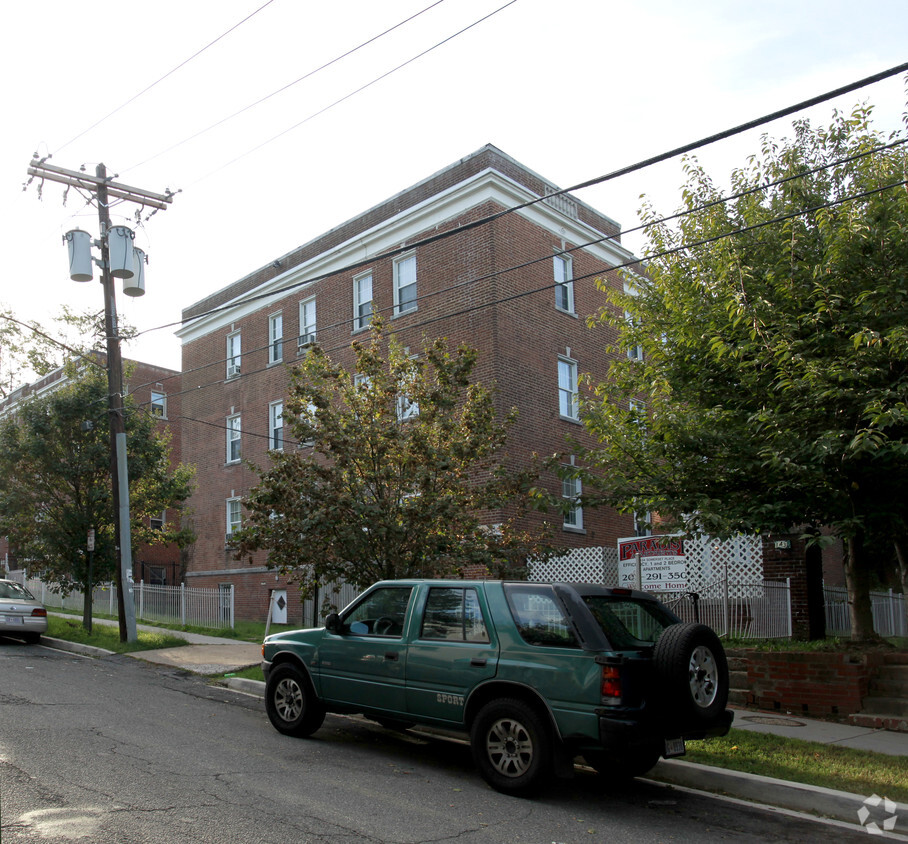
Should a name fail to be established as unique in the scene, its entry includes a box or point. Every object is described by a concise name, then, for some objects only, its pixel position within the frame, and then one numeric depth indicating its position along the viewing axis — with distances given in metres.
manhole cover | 9.92
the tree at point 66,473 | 18.97
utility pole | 17.34
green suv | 6.59
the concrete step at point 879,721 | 9.55
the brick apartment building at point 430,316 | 21.22
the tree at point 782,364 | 9.62
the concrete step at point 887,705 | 10.04
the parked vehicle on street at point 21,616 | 17.22
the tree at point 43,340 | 23.53
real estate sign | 14.35
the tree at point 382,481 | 11.42
